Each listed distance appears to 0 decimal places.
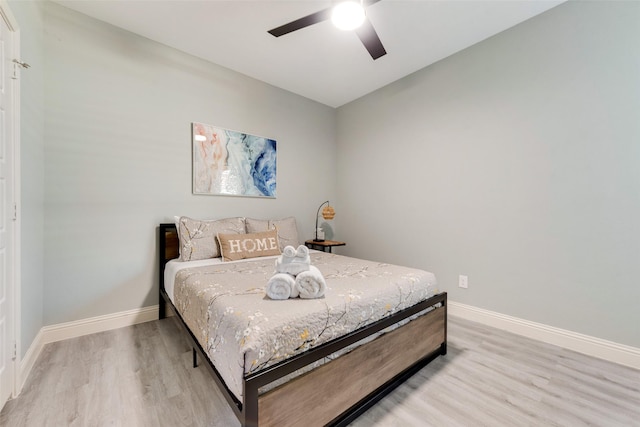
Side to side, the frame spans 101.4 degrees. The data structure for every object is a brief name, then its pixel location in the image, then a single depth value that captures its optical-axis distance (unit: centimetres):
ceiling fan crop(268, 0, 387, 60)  168
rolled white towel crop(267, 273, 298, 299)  138
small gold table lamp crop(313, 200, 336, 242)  371
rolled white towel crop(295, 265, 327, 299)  138
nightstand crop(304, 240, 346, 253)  351
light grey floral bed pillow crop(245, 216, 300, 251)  296
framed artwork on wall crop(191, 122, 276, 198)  288
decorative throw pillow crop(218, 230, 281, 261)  250
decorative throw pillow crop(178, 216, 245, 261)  245
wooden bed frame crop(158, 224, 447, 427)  104
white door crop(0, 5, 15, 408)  138
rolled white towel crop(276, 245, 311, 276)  148
